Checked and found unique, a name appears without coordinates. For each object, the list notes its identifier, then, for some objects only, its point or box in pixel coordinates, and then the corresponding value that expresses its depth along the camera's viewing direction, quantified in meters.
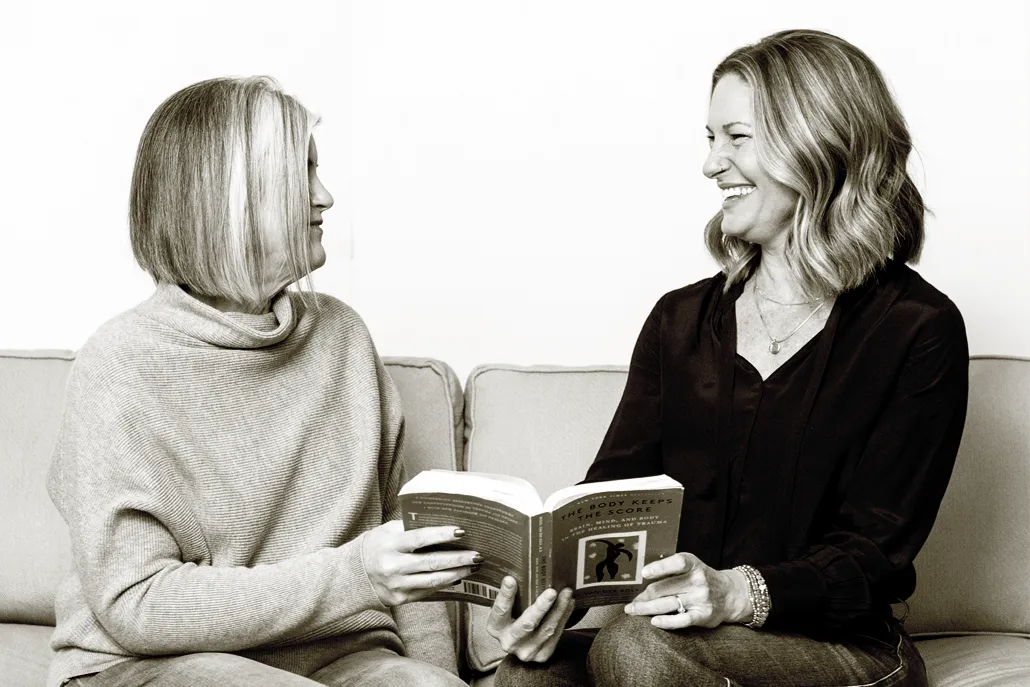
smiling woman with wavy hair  1.53
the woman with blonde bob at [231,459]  1.50
